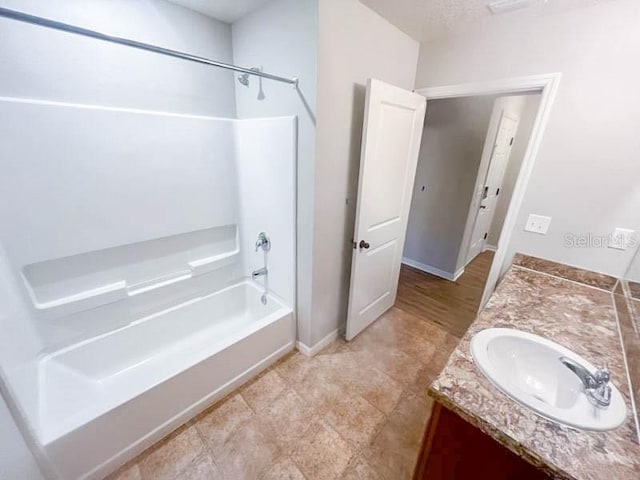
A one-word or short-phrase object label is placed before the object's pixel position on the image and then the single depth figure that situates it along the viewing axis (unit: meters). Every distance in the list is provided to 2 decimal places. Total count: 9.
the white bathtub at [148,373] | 1.14
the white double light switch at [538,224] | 1.61
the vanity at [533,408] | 0.65
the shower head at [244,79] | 1.68
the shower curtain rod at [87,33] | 0.77
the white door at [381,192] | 1.62
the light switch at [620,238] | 1.39
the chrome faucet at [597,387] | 0.76
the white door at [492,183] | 3.02
